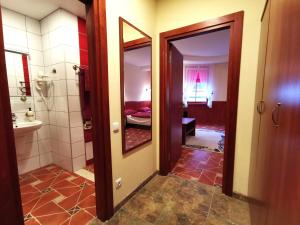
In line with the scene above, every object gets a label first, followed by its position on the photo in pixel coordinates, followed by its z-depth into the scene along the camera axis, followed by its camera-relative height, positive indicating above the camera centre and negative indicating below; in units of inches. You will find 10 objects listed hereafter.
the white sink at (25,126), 75.1 -15.9
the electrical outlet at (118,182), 63.1 -36.8
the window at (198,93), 246.8 +4.2
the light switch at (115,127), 59.5 -12.5
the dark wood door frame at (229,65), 64.2 +14.6
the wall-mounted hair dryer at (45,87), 95.7 +5.7
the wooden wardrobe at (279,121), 23.9 -5.4
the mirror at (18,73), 86.1 +13.3
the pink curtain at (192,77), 242.7 +30.3
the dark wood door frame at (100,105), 51.1 -3.4
